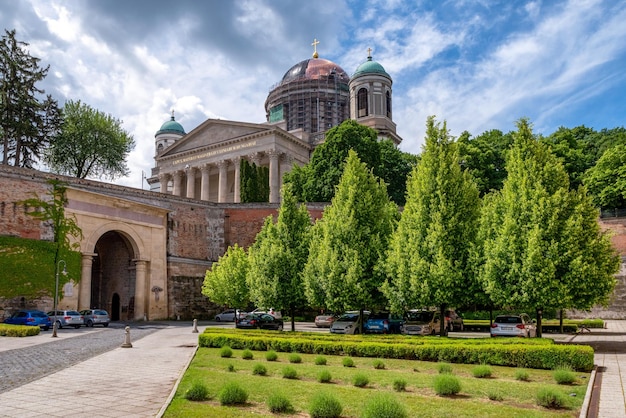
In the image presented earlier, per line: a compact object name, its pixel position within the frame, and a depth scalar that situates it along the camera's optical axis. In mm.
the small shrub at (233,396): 10570
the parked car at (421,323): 28109
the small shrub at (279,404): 10047
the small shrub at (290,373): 13877
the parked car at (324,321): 38344
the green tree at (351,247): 25453
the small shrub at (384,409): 8651
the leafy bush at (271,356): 17719
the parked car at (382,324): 30812
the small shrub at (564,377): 13047
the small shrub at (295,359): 17172
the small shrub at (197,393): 10992
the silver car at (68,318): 32531
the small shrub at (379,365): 15953
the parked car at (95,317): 34531
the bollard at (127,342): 22250
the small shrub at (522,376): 13867
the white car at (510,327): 25734
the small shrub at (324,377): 13341
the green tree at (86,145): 57656
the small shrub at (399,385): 12211
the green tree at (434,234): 23000
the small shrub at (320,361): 16625
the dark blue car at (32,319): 31297
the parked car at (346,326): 28219
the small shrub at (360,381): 12641
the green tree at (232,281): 36594
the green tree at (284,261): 28453
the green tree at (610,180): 48875
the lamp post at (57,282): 32888
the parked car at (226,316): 44719
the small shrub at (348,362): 16375
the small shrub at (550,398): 10477
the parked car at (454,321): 34312
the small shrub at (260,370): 14562
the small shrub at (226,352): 18594
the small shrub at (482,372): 14320
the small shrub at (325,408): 9469
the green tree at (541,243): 21031
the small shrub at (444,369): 14742
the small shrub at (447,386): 11594
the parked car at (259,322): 31391
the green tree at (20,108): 48781
